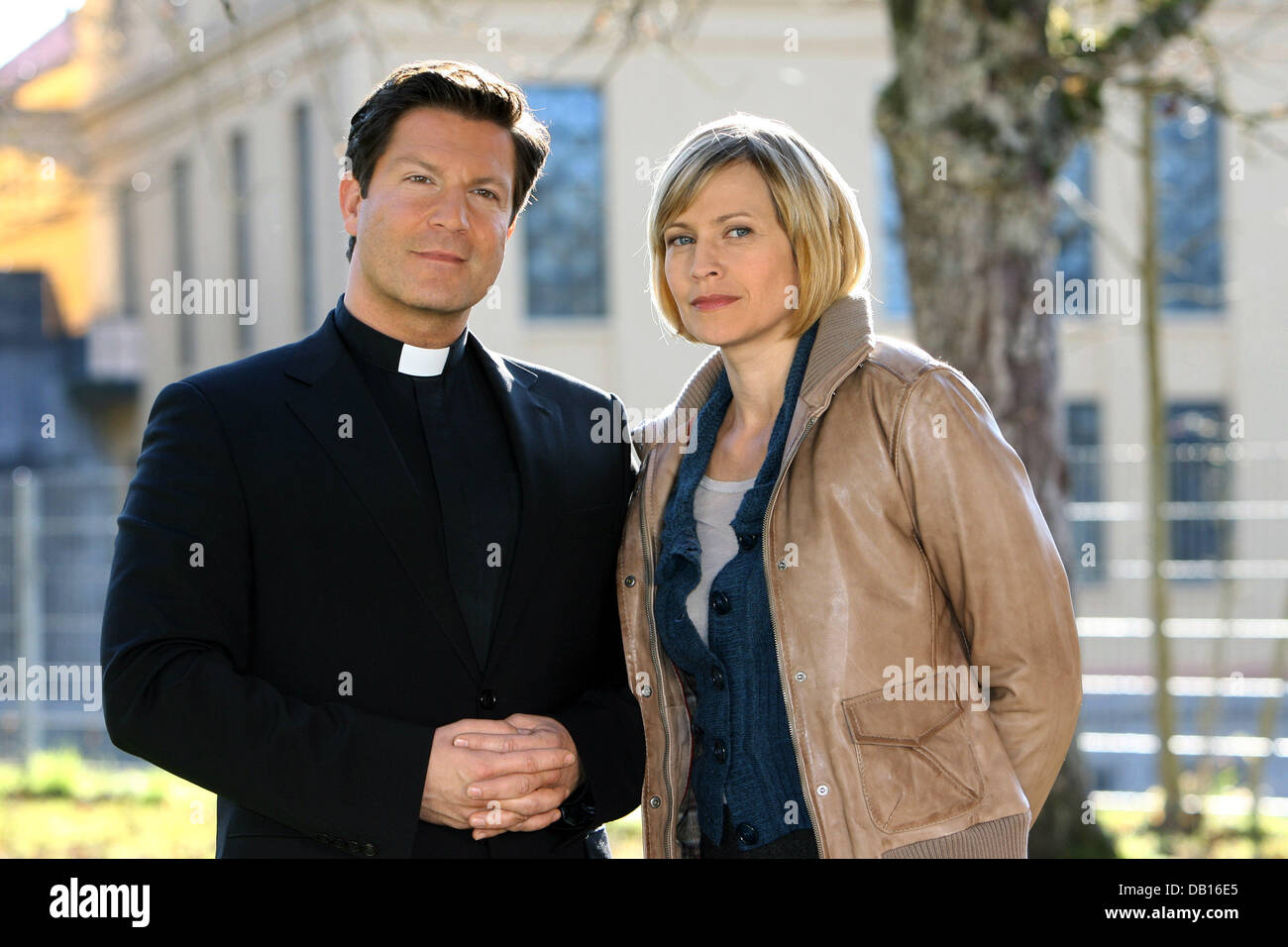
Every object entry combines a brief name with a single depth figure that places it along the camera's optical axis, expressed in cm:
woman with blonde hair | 284
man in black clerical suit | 278
